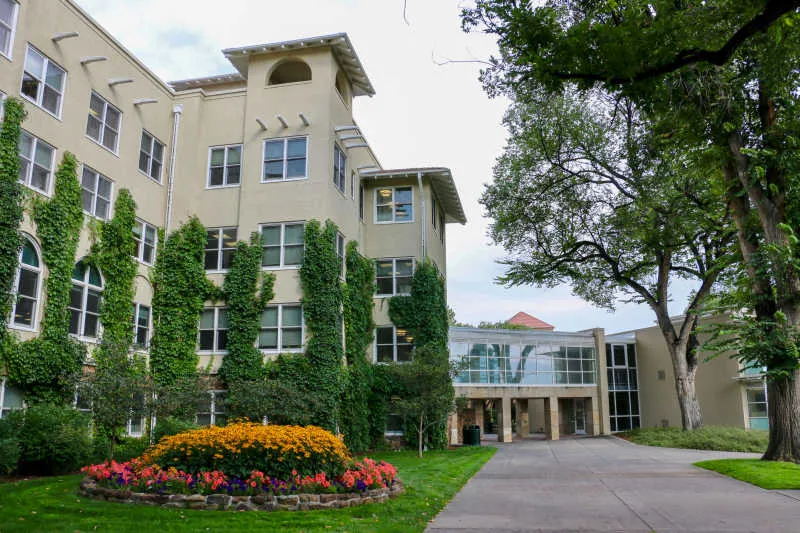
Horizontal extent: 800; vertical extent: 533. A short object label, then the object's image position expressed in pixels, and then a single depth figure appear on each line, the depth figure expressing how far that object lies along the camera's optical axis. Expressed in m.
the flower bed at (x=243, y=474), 9.95
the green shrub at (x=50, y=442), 14.05
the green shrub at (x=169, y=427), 16.84
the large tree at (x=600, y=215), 25.50
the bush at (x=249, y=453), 10.62
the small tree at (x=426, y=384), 21.98
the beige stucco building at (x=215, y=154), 17.28
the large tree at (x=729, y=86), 6.41
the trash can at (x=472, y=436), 31.55
